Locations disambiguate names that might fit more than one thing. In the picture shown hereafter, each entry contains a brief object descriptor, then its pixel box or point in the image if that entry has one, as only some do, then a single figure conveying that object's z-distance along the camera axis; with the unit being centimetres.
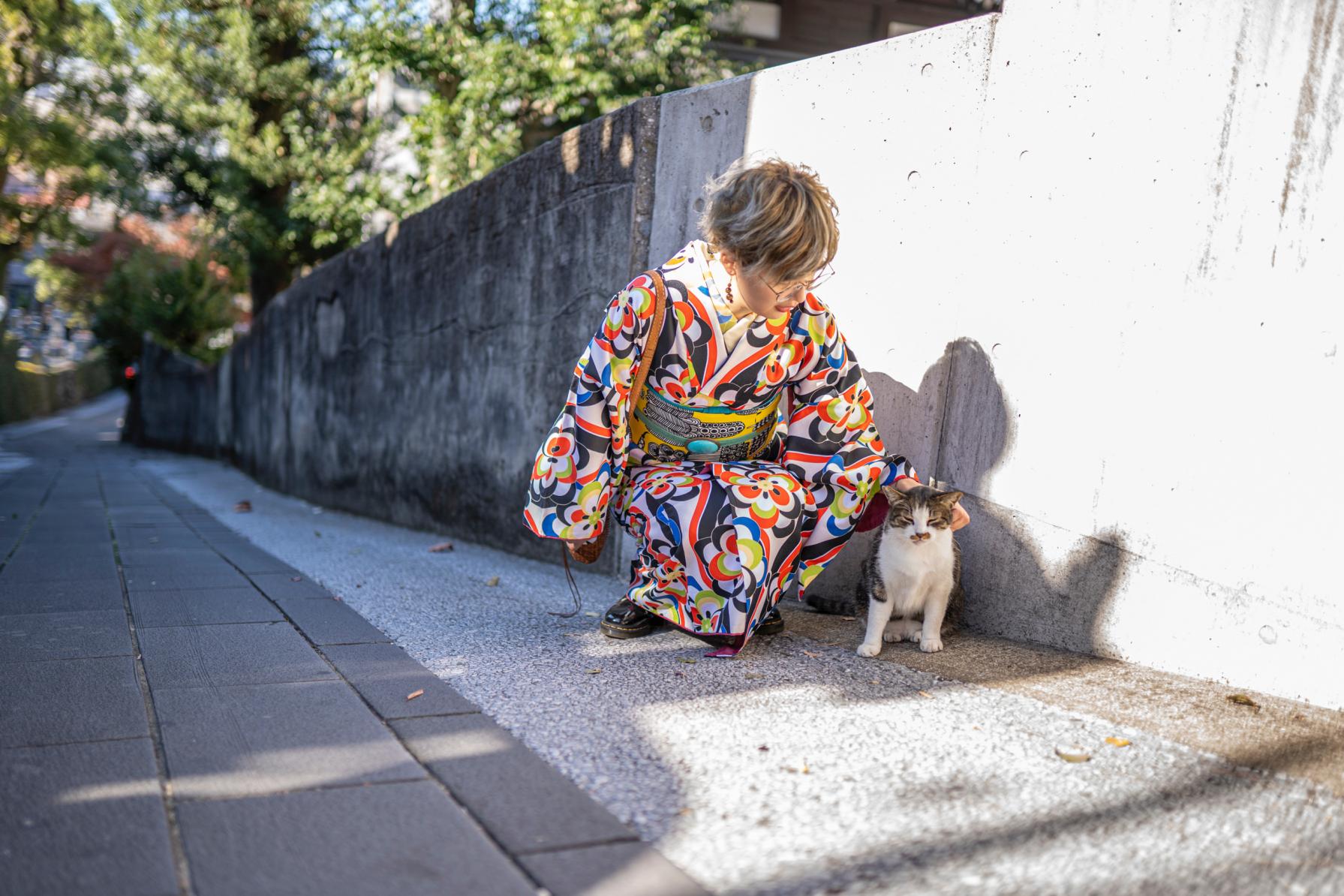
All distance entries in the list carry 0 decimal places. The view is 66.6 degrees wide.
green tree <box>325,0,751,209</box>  718
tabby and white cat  278
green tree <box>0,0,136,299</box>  1131
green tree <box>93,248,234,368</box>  2145
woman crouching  270
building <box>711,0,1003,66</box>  985
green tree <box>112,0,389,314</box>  1034
